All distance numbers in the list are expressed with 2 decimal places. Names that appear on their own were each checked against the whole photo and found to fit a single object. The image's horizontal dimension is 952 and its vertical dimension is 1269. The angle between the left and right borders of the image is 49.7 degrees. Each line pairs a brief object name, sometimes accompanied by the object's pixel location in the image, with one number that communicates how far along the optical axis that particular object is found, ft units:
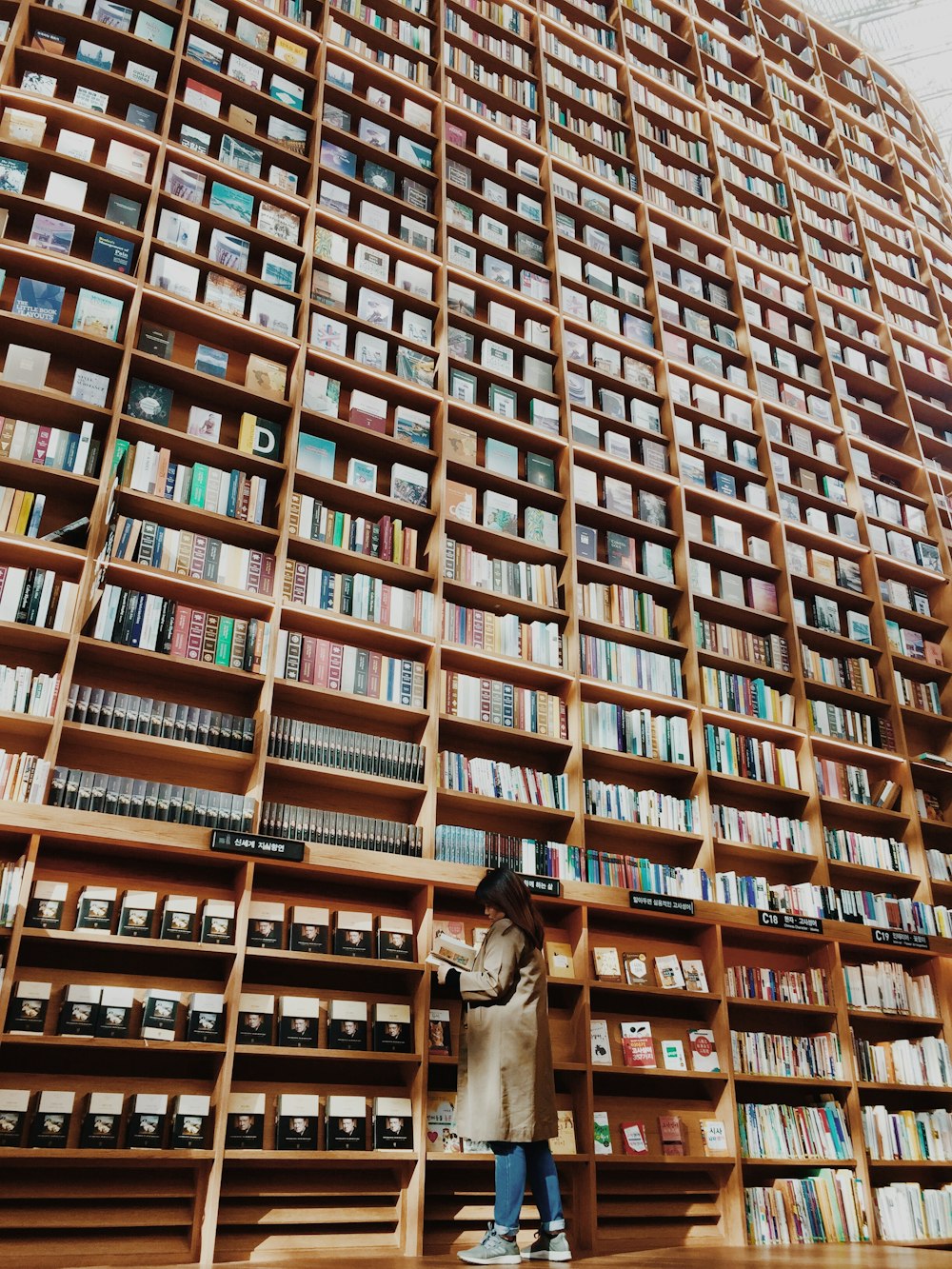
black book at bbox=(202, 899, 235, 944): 11.32
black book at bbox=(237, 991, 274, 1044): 11.21
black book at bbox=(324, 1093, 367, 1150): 11.29
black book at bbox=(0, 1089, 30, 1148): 9.76
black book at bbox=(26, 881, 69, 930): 10.49
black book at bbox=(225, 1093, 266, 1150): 10.73
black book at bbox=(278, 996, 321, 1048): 11.39
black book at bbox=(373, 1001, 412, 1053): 11.93
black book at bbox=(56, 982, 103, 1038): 10.36
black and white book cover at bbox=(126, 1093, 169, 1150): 10.20
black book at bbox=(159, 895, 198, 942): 11.14
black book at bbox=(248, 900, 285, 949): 11.68
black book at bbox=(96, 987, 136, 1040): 10.59
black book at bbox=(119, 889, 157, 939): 10.97
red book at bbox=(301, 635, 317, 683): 13.33
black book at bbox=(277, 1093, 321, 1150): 10.99
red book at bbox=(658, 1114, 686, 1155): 13.75
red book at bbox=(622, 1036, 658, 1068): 13.89
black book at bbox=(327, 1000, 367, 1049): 11.72
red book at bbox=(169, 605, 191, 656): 12.48
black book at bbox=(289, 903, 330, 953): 11.91
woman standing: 9.87
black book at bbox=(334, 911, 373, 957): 12.13
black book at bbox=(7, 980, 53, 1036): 10.09
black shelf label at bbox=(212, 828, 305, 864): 11.41
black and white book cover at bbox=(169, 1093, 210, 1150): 10.40
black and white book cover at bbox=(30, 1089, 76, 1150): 9.82
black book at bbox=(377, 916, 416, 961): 12.40
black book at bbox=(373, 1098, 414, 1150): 11.44
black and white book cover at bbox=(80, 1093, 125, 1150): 10.09
